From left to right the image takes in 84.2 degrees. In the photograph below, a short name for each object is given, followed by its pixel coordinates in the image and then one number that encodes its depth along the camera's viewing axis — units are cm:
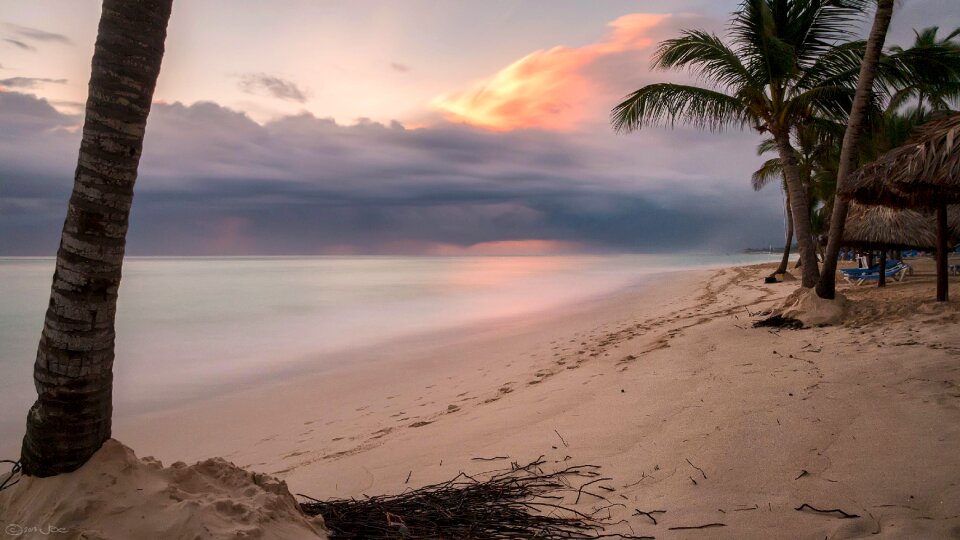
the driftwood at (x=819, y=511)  276
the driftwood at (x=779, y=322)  808
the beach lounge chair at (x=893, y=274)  1792
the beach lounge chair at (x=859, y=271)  1769
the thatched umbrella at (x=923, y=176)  688
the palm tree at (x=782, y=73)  1021
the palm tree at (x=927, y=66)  911
